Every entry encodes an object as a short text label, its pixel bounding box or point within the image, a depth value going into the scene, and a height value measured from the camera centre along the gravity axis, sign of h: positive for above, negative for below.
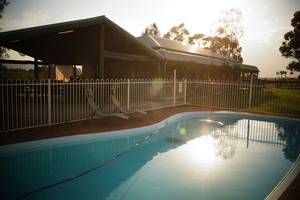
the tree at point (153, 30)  64.50 +15.74
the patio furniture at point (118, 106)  9.69 -0.95
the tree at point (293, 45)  40.67 +7.88
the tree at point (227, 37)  48.35 +11.07
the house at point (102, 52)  10.79 +2.17
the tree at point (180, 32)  52.28 +12.41
